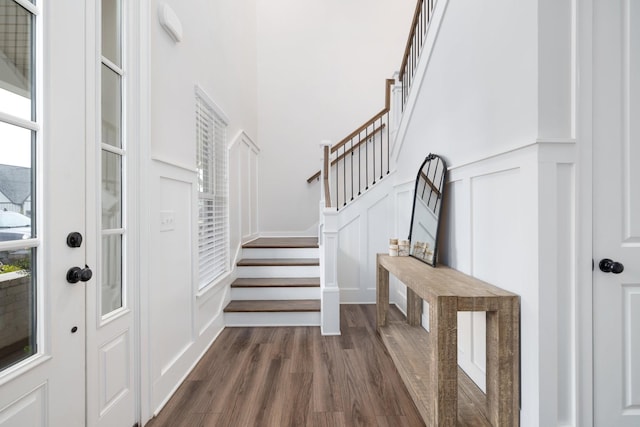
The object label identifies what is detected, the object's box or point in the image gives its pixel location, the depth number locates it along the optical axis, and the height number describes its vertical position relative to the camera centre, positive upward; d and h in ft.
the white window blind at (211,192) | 9.76 +0.65
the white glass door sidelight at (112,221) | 4.97 -0.15
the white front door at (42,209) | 3.66 +0.04
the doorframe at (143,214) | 6.09 -0.04
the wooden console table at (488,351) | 5.32 -2.23
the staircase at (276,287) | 11.30 -2.67
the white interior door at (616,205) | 5.06 +0.10
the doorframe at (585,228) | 5.00 -0.25
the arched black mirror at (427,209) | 8.27 +0.08
